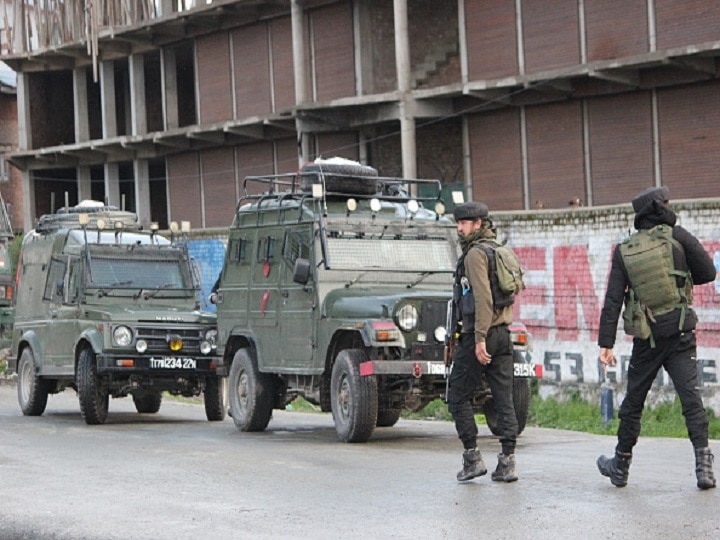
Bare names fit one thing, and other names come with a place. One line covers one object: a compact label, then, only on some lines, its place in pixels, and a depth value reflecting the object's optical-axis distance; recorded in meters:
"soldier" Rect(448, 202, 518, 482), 11.14
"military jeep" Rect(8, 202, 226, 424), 19.25
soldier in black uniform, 10.45
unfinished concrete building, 28.94
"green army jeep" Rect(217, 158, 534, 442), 15.07
